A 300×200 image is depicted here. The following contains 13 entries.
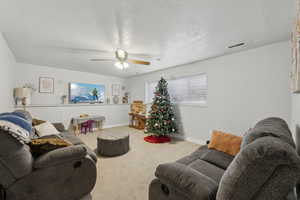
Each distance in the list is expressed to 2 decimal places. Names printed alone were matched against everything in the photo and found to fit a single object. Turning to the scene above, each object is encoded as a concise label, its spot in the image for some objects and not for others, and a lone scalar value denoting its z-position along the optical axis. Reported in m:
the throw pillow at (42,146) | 1.34
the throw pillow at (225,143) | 1.71
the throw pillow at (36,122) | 2.48
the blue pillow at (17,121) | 1.23
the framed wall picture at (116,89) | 5.58
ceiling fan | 2.51
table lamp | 3.20
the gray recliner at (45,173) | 1.10
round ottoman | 2.63
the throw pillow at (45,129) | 2.08
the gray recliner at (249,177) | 0.64
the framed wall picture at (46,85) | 3.91
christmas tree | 3.65
